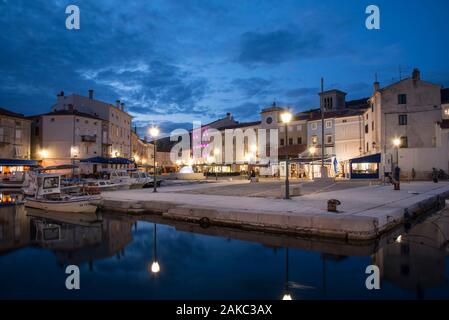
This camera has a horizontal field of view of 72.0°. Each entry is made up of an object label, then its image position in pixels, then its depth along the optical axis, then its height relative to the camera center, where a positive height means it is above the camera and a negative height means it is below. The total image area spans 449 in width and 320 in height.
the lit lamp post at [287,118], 17.98 +2.70
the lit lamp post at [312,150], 48.71 +2.18
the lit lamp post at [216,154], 63.87 +2.33
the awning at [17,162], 43.67 +0.72
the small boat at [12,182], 38.34 -1.88
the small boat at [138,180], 32.23 -1.49
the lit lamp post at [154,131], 25.88 +2.89
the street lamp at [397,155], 40.34 +0.96
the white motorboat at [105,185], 29.15 -1.80
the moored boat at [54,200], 18.78 -2.12
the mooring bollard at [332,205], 13.03 -1.77
